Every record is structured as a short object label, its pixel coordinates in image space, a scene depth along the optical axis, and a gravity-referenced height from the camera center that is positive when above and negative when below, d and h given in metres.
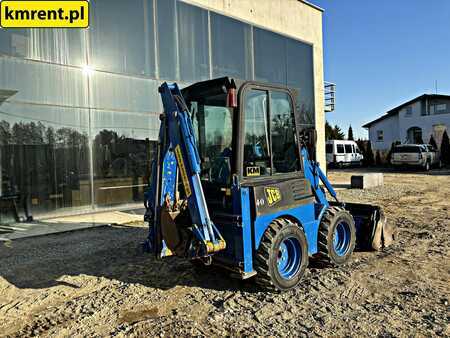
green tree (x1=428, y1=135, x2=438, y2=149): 32.22 +1.22
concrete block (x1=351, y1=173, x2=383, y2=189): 15.62 -1.00
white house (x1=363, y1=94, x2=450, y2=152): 34.04 +3.37
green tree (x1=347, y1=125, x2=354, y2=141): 44.31 +3.02
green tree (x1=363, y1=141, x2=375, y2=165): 33.53 +0.16
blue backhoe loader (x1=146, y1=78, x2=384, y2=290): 4.16 -0.30
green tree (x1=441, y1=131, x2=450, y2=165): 30.19 +0.46
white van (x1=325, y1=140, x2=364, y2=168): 29.31 +0.47
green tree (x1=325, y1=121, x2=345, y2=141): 43.66 +3.29
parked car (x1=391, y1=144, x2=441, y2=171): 24.19 +0.05
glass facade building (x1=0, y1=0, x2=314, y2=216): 9.14 +1.98
